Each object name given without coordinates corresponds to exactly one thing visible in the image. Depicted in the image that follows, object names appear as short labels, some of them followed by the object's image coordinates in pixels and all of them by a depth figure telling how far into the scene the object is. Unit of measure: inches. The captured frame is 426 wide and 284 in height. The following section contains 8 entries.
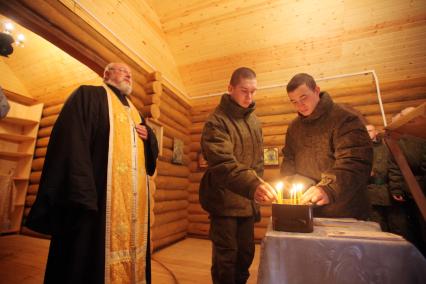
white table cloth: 33.5
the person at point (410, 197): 141.3
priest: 71.3
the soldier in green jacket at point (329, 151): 63.4
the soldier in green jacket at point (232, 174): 80.6
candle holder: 43.0
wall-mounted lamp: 176.2
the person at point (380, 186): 150.3
